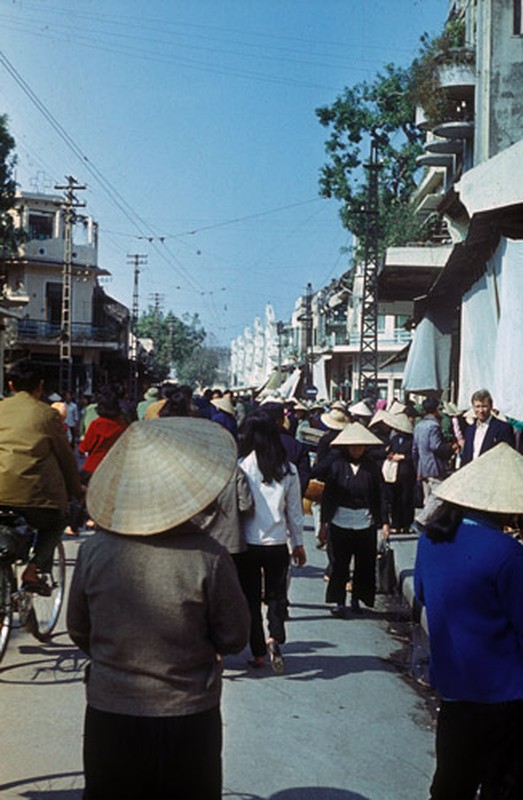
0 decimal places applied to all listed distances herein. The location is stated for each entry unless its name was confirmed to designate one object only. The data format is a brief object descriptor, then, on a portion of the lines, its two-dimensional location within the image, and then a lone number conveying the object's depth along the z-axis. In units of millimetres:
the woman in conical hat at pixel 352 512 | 8258
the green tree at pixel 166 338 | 114500
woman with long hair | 6547
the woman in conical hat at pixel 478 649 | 3400
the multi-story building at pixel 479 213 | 7473
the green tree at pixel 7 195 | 35219
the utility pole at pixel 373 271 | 30969
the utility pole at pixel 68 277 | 39750
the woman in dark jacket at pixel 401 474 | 12398
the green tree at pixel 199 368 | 151875
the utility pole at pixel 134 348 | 64438
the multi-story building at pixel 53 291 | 52906
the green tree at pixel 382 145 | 43094
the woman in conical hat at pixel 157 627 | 2875
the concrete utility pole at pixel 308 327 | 62344
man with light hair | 9992
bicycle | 6027
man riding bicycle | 6141
